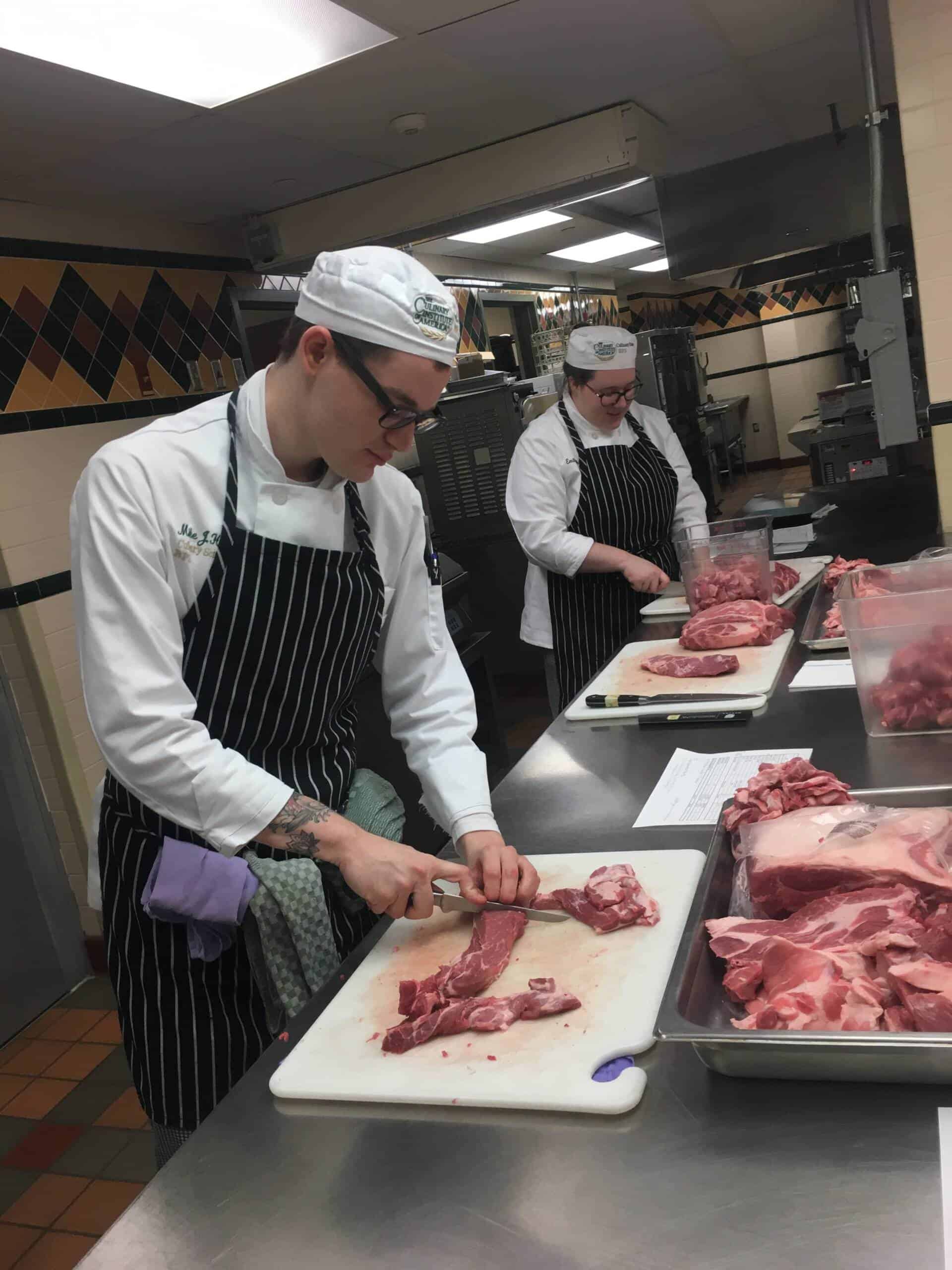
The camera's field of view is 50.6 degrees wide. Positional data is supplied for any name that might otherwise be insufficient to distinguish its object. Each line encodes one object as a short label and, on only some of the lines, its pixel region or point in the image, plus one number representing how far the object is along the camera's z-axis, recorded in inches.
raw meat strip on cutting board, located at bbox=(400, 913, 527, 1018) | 47.6
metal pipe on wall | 117.2
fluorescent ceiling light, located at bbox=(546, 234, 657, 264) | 310.0
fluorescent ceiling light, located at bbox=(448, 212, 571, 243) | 222.1
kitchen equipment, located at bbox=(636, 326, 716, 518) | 311.6
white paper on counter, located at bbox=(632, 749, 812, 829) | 64.7
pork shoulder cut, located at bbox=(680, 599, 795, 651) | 97.8
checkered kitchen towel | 61.9
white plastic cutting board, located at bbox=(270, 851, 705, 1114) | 41.1
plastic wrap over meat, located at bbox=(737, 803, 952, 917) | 44.8
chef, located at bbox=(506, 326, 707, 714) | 136.9
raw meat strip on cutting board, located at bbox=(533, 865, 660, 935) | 51.3
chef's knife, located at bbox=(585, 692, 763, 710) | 85.3
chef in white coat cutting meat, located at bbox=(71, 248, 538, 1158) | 58.0
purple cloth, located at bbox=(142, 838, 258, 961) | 60.5
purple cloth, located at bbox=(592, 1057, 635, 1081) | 41.0
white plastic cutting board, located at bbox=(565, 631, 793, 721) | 84.4
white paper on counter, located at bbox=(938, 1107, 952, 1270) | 31.4
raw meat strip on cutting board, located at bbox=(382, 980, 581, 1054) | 45.3
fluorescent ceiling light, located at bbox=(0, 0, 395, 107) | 100.5
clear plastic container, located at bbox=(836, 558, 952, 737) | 69.4
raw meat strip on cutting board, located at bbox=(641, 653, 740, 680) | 90.7
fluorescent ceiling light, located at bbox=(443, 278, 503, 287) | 272.7
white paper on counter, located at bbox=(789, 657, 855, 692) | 83.4
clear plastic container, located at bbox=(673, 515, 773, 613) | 108.6
